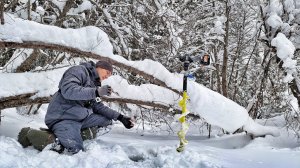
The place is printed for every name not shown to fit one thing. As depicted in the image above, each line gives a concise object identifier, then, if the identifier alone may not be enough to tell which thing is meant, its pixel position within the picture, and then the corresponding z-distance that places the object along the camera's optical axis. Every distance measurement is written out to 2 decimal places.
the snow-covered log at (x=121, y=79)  3.14
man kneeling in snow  2.72
